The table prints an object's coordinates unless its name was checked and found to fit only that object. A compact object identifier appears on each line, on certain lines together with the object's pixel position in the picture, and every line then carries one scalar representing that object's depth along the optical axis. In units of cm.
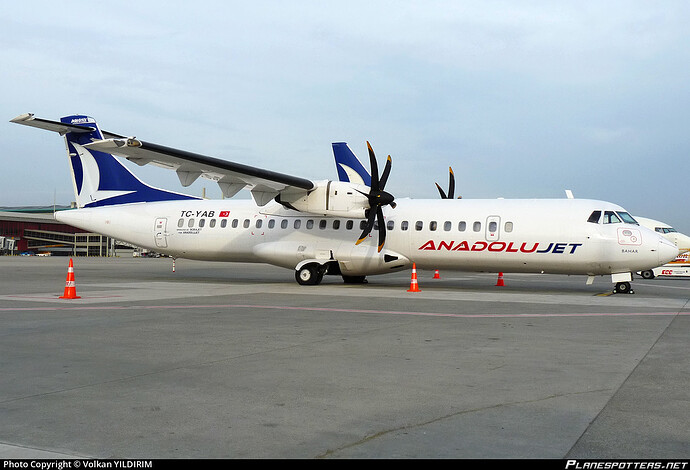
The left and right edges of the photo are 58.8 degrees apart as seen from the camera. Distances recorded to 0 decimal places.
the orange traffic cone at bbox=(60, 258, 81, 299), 1452
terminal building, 9562
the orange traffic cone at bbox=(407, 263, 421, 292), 1806
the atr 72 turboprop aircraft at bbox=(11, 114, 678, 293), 1805
